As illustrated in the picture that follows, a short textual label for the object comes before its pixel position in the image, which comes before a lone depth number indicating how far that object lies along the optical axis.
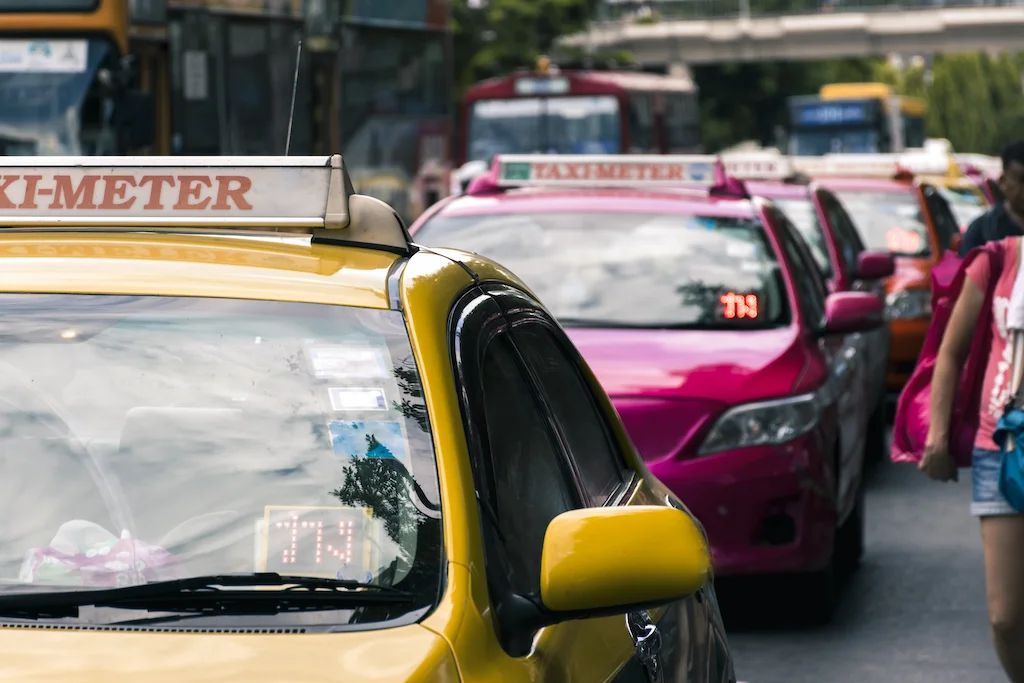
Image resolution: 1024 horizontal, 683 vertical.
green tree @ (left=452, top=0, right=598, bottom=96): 54.72
